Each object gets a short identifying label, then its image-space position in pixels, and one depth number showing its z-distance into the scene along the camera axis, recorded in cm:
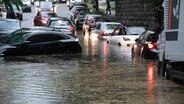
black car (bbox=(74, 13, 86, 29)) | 5884
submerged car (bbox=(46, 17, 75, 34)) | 3549
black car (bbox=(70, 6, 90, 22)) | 6665
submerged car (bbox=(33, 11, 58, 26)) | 4879
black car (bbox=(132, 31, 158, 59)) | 2375
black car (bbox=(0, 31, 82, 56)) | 2475
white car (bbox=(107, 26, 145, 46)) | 3250
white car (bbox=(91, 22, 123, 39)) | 4119
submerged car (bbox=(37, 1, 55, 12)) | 6805
